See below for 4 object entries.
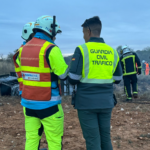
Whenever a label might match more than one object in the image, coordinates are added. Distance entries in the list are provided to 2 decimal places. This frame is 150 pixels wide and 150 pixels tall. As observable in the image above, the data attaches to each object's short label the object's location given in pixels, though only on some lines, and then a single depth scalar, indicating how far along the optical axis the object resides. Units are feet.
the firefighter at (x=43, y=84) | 7.39
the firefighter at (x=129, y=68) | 23.61
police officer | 7.46
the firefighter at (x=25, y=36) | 9.81
